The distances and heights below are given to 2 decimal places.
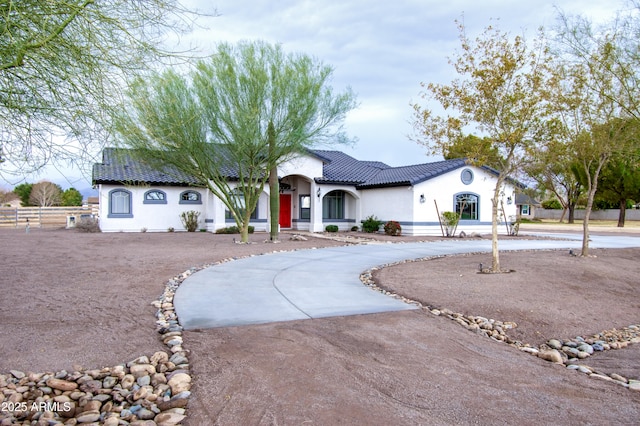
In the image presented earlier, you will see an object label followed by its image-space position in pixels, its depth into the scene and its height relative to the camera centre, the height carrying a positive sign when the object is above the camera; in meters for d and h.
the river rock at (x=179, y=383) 4.07 -1.50
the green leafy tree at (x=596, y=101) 10.58 +3.05
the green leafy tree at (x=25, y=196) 48.41 +2.78
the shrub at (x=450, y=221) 23.12 -0.12
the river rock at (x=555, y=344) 6.06 -1.71
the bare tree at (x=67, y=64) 4.05 +1.50
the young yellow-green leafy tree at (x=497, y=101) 10.14 +2.71
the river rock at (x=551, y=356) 5.43 -1.68
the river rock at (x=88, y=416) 3.61 -1.58
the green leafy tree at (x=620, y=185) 39.06 +2.87
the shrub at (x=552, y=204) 61.06 +1.90
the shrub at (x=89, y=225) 23.92 -0.23
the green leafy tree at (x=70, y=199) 48.31 +2.40
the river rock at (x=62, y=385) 4.05 -1.48
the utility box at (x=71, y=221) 30.04 -0.04
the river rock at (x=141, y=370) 4.36 -1.46
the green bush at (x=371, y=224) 24.94 -0.27
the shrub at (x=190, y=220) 25.28 +0.01
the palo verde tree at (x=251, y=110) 16.03 +4.07
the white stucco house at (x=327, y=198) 23.44 +1.18
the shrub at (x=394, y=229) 23.00 -0.51
